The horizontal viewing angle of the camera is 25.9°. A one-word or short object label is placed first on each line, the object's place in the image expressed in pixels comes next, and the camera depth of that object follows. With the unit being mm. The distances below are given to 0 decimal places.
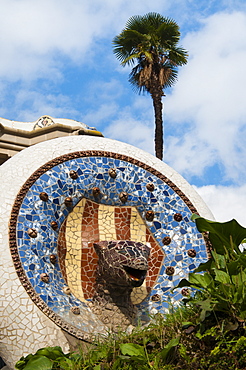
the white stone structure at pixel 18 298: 6930
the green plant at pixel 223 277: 4984
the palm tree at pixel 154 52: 18359
